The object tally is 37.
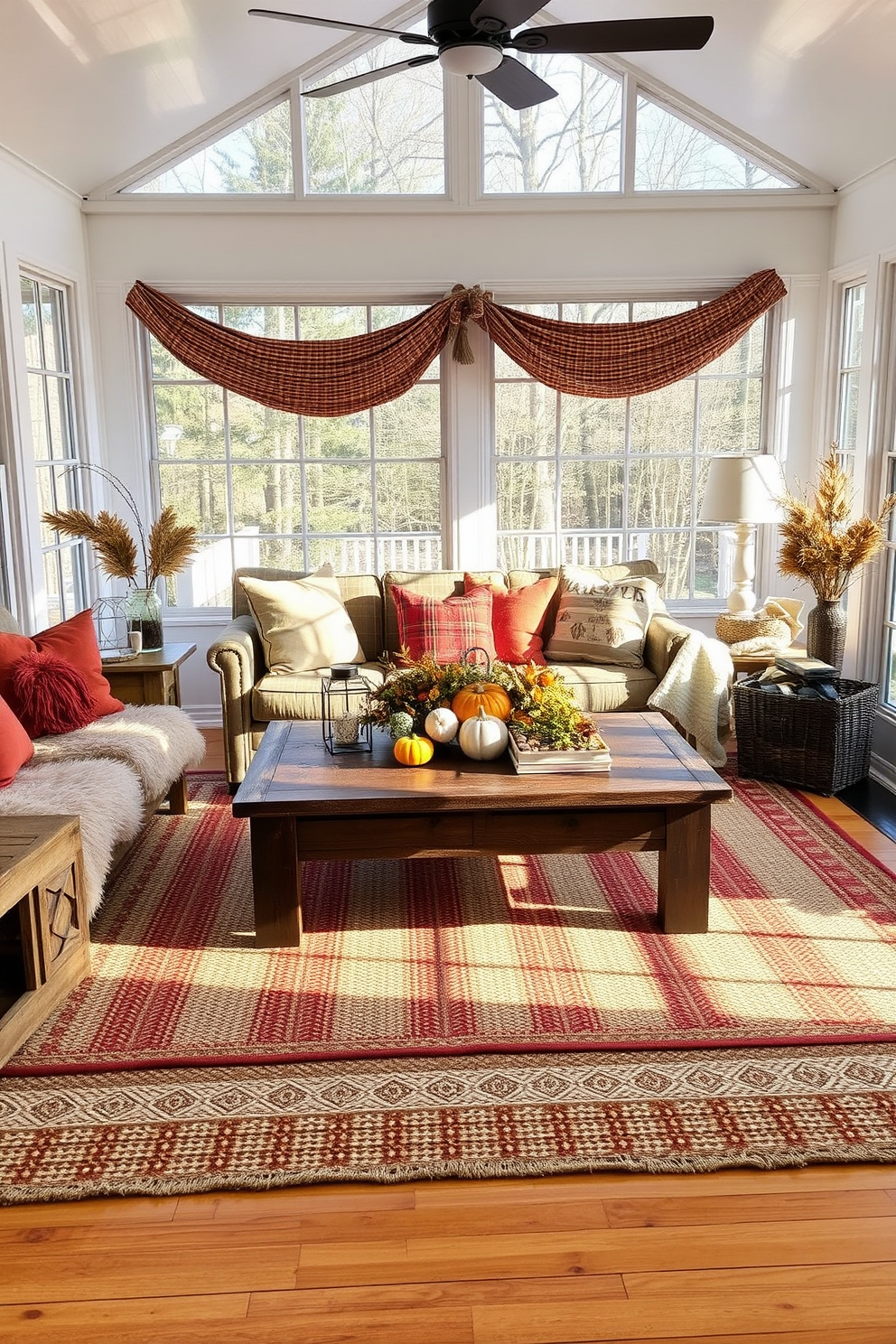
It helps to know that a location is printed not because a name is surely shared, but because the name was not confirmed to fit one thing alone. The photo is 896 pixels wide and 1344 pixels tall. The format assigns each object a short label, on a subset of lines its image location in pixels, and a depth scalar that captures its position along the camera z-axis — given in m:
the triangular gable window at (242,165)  5.38
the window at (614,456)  5.72
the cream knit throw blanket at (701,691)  4.73
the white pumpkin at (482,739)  3.46
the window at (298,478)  5.68
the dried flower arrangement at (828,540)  4.77
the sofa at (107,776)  3.16
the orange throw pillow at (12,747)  3.41
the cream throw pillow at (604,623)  4.90
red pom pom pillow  3.82
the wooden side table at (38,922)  2.64
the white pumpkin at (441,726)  3.50
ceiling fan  2.93
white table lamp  5.04
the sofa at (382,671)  4.48
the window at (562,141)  5.43
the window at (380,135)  5.39
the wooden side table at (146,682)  4.39
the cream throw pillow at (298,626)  4.70
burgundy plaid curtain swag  5.43
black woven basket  4.54
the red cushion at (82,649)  4.03
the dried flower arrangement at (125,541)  4.56
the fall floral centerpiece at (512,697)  3.44
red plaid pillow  4.81
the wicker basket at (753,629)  5.14
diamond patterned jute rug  2.31
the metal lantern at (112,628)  4.61
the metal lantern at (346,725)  3.62
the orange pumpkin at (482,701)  3.60
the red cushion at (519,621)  5.00
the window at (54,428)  4.85
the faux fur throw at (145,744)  3.67
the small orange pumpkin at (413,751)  3.44
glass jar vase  4.66
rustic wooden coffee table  3.15
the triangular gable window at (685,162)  5.44
